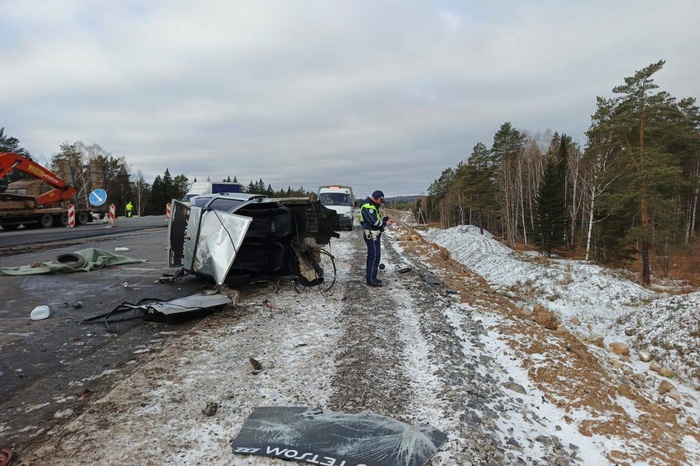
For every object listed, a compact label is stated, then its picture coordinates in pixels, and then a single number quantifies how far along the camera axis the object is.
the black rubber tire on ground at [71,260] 9.24
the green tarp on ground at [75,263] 8.85
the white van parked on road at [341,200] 20.14
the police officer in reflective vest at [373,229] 8.12
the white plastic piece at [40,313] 5.68
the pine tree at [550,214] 36.31
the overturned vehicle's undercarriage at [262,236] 7.23
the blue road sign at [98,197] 20.61
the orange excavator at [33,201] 17.90
